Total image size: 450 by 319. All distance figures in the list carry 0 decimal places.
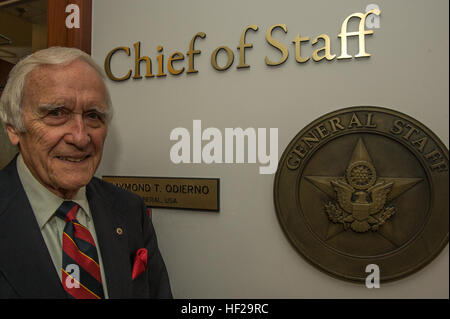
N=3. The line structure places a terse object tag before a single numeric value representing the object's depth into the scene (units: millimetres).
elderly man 945
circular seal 1035
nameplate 1299
